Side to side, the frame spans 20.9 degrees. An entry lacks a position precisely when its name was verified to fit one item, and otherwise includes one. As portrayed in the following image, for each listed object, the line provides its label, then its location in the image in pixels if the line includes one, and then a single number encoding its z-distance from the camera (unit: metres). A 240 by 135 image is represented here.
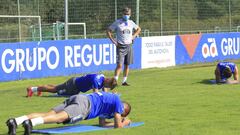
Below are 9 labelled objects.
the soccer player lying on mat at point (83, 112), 8.73
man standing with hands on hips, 17.08
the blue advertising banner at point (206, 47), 27.03
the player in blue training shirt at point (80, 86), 11.97
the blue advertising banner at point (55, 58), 19.33
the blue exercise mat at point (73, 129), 9.25
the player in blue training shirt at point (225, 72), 16.31
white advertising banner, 24.77
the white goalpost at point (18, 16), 22.78
